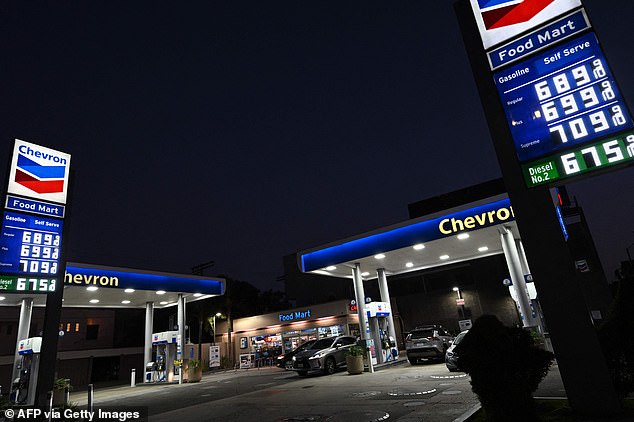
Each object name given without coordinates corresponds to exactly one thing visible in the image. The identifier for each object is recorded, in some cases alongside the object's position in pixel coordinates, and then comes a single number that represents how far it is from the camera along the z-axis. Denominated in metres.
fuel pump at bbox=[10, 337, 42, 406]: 15.83
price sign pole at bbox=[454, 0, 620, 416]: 6.06
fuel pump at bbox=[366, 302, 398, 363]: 19.48
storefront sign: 33.84
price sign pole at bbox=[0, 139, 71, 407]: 9.53
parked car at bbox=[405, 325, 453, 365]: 17.11
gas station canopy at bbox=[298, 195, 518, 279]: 14.49
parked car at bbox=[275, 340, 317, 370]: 19.64
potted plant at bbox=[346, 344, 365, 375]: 16.53
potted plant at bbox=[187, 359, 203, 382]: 22.67
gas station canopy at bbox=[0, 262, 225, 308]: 18.56
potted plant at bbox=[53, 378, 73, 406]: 14.94
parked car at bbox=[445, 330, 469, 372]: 12.42
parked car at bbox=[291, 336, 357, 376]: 17.78
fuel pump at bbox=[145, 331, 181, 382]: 24.10
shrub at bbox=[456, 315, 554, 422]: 5.25
